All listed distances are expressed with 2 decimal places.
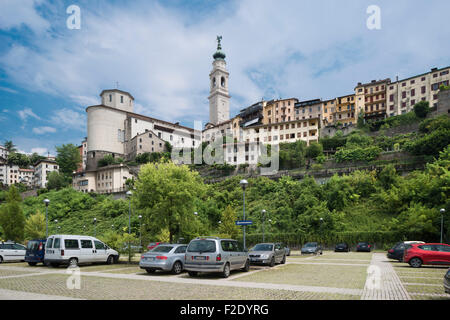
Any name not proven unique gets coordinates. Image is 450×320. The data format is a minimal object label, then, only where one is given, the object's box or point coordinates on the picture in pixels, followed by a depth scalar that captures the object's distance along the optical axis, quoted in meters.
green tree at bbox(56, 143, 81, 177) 105.69
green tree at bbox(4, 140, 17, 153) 147.88
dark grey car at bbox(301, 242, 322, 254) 30.31
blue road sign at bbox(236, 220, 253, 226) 18.19
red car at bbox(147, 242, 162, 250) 24.89
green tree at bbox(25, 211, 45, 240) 41.72
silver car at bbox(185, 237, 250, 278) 13.11
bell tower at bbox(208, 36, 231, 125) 124.56
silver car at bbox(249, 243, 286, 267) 17.77
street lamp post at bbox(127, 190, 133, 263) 20.65
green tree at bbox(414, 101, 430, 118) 68.06
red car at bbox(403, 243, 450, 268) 16.76
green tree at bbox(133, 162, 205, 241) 21.05
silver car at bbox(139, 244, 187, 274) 14.30
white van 17.36
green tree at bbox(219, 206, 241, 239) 34.03
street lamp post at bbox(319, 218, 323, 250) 40.42
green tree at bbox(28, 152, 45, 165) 142.74
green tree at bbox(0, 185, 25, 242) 38.94
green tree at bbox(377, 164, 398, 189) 48.19
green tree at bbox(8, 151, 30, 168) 133.25
